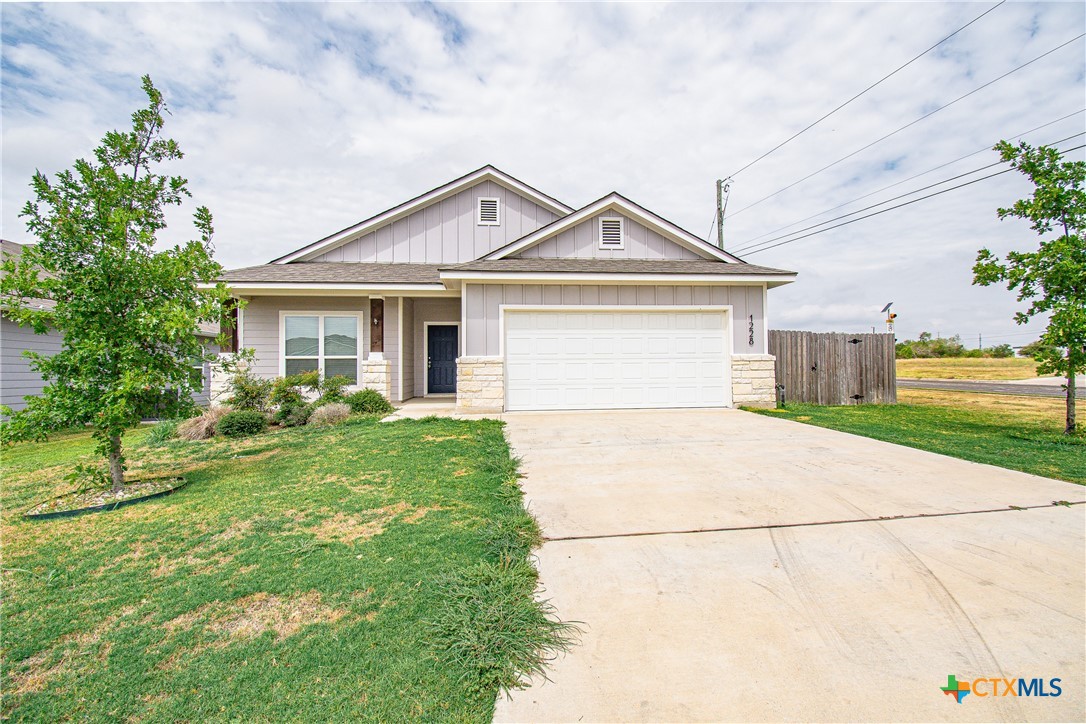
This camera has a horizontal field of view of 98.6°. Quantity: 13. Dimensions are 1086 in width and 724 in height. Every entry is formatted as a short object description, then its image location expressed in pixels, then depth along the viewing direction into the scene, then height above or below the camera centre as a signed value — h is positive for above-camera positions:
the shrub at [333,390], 10.73 -0.57
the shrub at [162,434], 8.01 -1.19
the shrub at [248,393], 9.82 -0.57
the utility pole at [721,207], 18.91 +6.38
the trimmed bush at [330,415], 9.55 -1.02
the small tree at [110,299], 4.60 +0.71
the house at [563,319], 10.42 +1.11
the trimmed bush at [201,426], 8.16 -1.07
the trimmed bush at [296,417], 9.55 -1.05
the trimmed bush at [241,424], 8.40 -1.06
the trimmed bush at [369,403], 10.59 -0.86
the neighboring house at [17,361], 10.20 +0.14
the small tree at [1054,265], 7.49 +1.65
